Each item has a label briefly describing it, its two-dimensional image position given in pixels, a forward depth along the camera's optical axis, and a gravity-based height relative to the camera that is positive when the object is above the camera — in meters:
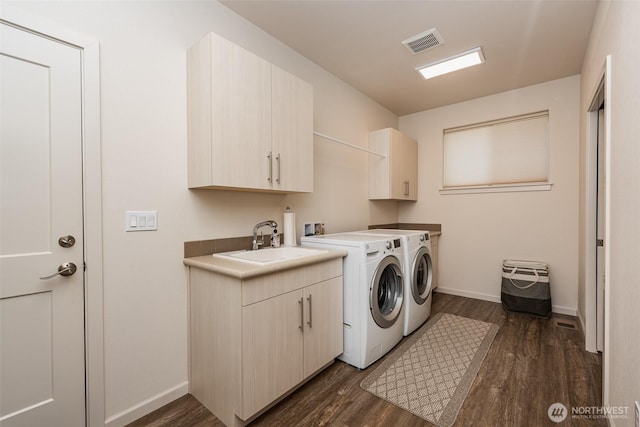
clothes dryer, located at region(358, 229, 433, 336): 2.45 -0.64
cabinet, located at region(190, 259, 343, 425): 1.40 -0.71
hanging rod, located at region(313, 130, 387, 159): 2.60 +0.69
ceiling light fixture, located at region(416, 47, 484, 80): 2.48 +1.41
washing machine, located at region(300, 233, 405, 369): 1.98 -0.65
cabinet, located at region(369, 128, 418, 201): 3.37 +0.57
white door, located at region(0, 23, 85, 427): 1.19 -0.09
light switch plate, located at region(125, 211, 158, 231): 1.53 -0.05
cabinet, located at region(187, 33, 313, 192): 1.60 +0.58
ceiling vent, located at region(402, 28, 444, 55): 2.21 +1.42
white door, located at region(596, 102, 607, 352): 2.16 -0.23
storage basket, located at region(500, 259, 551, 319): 2.88 -0.83
